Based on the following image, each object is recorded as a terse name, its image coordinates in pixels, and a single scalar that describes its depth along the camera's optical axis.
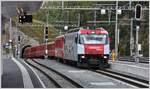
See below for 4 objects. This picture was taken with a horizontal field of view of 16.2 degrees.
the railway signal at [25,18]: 38.64
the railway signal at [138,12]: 32.89
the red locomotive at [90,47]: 38.90
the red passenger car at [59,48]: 49.46
